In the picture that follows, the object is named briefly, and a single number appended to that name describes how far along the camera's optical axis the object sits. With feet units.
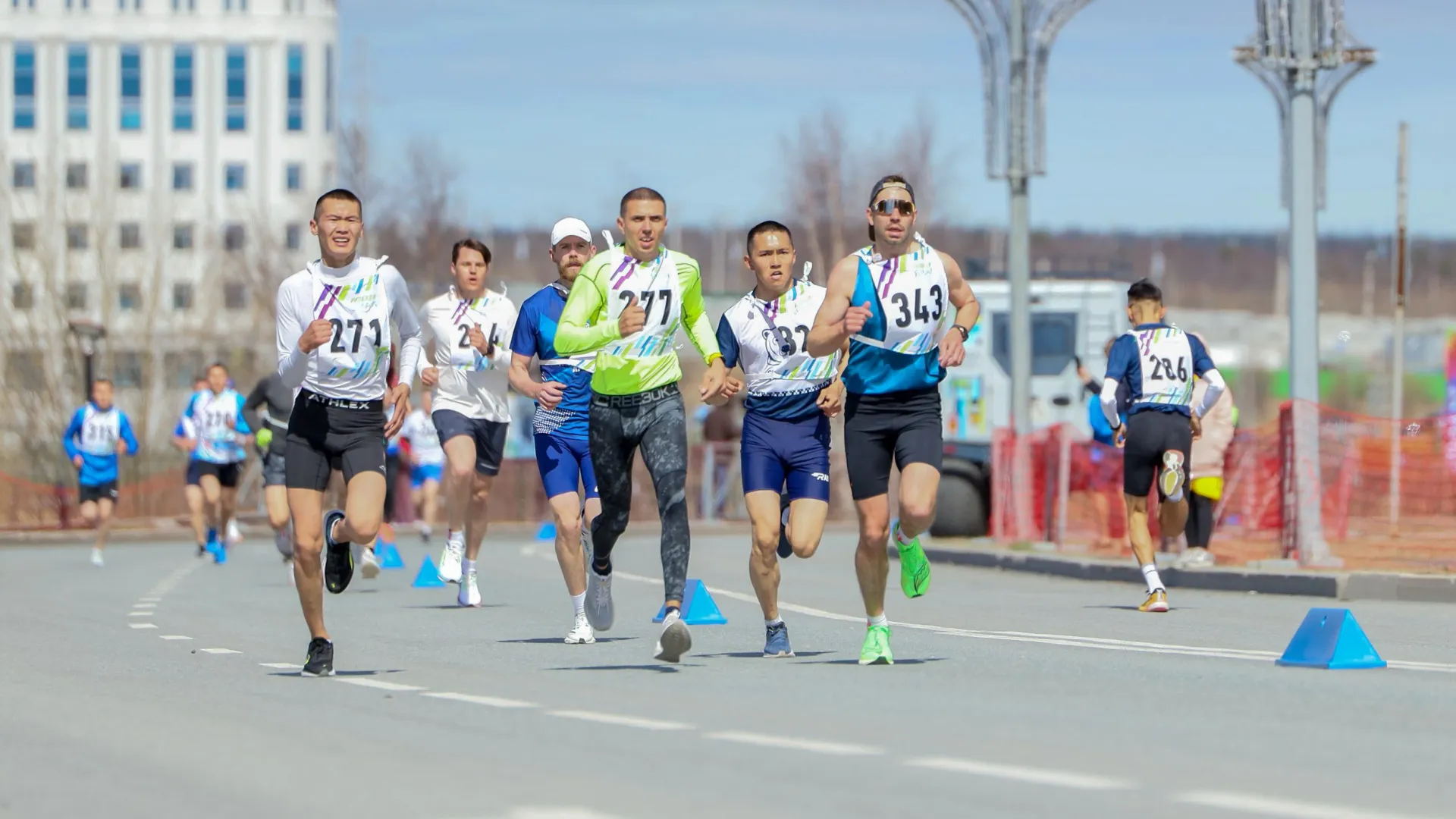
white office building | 359.87
